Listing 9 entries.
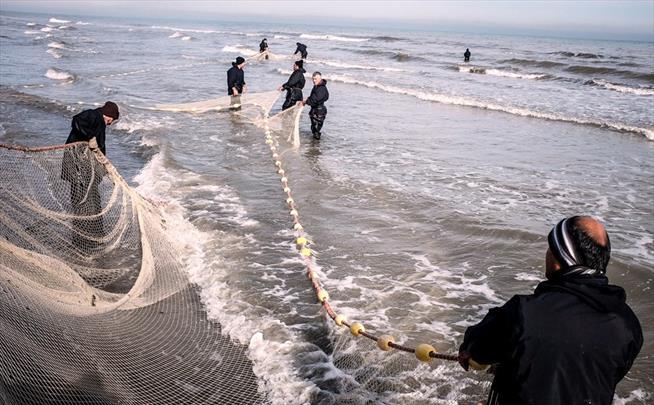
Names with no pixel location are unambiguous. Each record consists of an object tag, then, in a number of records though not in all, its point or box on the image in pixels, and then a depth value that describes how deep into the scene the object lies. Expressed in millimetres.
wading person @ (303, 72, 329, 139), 10917
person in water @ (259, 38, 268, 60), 28494
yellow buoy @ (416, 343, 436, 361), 2600
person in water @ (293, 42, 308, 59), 28950
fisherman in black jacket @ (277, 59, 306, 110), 12352
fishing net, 2945
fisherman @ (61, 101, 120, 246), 5074
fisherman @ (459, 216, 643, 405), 1746
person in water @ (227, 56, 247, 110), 12953
